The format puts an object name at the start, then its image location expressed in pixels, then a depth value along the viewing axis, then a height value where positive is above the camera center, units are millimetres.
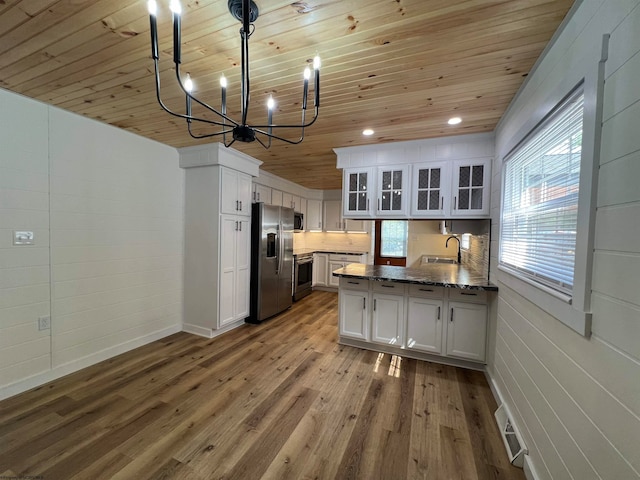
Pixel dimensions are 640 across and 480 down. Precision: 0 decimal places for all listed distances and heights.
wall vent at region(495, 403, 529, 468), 1580 -1310
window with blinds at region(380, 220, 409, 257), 5891 -116
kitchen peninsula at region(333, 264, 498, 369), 2648 -849
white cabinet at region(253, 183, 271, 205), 4250 +626
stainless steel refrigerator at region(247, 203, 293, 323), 3875 -431
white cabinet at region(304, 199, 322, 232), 6070 +365
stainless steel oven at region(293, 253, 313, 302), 5074 -861
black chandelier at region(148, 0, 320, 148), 943 +738
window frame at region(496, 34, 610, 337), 1010 +196
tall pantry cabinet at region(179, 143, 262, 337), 3336 -82
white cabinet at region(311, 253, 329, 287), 5977 -838
